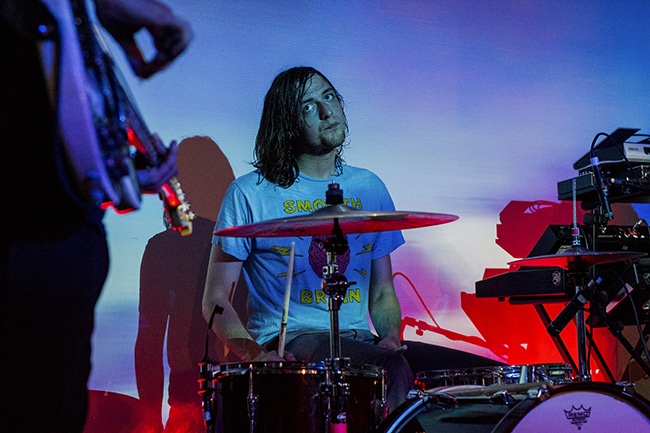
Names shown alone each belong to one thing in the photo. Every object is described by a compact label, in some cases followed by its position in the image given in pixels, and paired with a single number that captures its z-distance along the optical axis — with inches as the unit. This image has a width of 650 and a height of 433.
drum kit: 83.1
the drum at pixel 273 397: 84.4
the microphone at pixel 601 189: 111.9
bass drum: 83.0
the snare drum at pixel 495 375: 99.0
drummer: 113.7
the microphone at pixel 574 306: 115.3
